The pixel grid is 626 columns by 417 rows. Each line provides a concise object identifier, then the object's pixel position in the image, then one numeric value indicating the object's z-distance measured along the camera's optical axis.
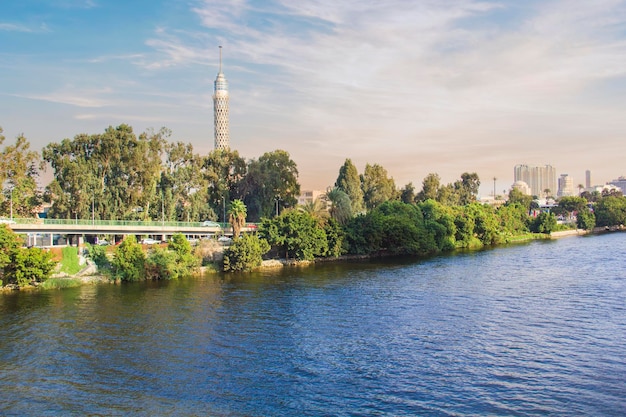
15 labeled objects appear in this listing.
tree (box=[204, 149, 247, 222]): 98.62
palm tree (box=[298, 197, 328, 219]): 81.62
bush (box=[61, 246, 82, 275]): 59.69
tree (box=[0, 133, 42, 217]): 76.25
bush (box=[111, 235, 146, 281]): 60.25
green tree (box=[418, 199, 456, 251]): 95.94
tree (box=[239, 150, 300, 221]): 98.12
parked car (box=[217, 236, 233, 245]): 75.38
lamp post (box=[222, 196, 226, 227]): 96.31
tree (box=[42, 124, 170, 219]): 82.75
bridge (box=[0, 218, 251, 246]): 69.25
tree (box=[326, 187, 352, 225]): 85.31
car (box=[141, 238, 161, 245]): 77.31
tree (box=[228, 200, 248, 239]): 75.81
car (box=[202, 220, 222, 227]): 85.06
